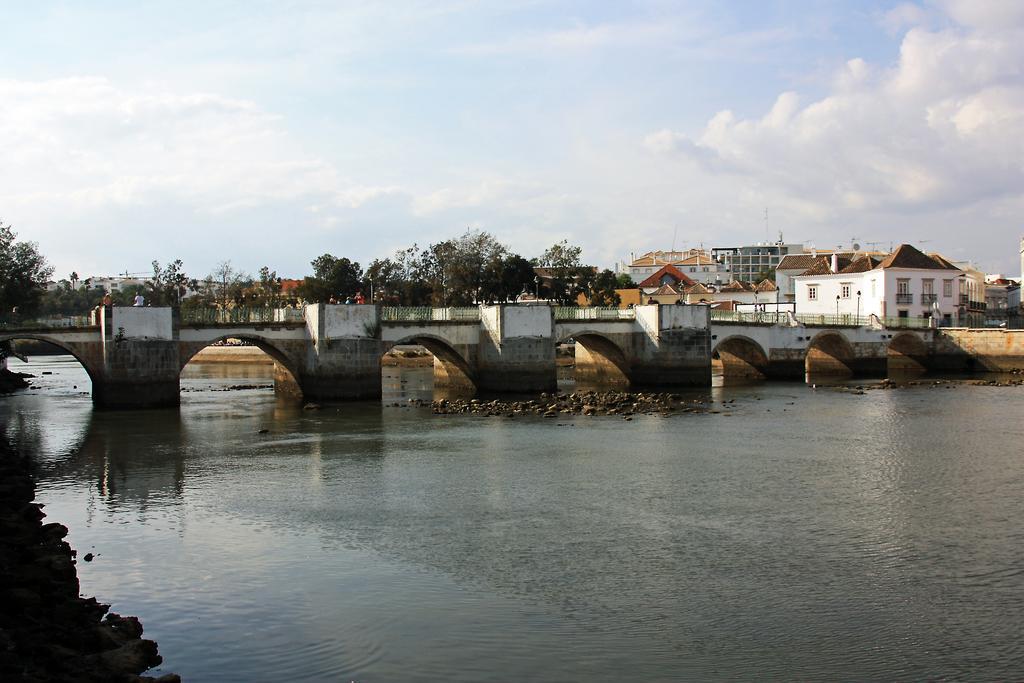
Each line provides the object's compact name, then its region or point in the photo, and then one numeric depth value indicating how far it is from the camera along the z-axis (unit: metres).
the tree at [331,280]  70.75
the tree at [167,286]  83.88
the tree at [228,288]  84.41
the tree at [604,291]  74.11
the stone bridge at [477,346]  36.41
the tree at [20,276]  48.28
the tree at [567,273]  69.88
